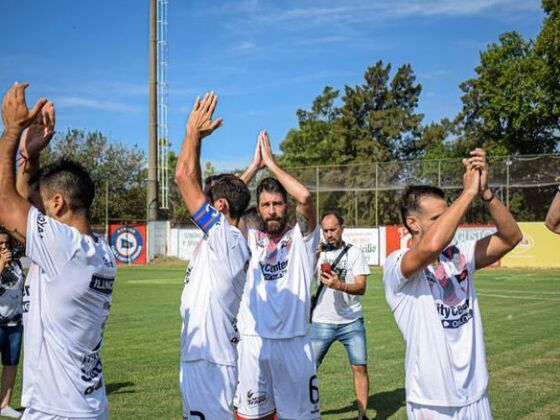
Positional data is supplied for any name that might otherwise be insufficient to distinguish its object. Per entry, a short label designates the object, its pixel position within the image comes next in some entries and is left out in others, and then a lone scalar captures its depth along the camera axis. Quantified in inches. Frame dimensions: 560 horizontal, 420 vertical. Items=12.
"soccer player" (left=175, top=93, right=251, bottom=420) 185.5
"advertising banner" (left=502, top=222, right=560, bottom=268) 1306.6
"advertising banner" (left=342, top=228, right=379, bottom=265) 1434.5
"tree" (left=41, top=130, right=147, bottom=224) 2427.4
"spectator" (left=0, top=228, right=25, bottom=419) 337.7
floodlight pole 1859.0
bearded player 244.8
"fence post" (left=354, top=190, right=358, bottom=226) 1632.6
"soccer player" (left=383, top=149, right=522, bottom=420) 161.3
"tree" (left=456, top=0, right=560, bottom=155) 1980.8
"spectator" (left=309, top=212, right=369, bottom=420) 339.3
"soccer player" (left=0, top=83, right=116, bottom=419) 153.9
